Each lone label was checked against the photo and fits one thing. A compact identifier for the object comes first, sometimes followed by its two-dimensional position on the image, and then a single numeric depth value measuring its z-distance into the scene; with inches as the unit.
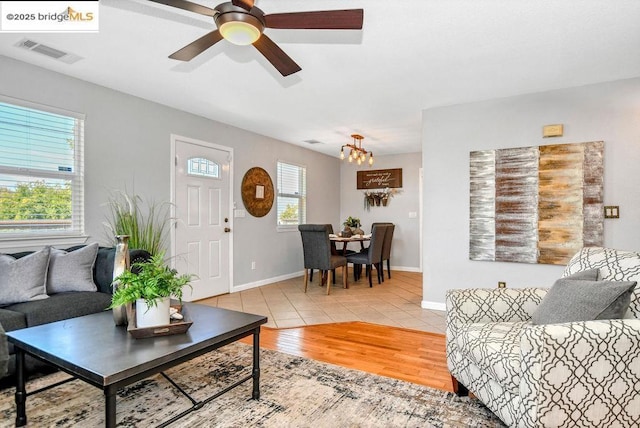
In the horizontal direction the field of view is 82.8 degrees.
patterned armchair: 55.7
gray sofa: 85.0
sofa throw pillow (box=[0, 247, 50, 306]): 94.8
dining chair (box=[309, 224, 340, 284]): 225.6
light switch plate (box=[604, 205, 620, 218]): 128.3
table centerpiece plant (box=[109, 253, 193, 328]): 68.3
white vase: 68.5
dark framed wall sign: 278.1
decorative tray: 67.0
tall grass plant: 132.1
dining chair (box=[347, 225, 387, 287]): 212.7
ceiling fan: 67.3
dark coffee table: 54.0
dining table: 215.3
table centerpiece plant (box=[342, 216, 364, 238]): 244.3
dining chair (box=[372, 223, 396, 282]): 228.6
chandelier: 209.8
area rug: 71.4
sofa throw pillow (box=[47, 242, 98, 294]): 106.0
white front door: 167.9
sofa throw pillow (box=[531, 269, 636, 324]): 62.1
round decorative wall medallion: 206.1
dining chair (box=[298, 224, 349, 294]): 193.5
